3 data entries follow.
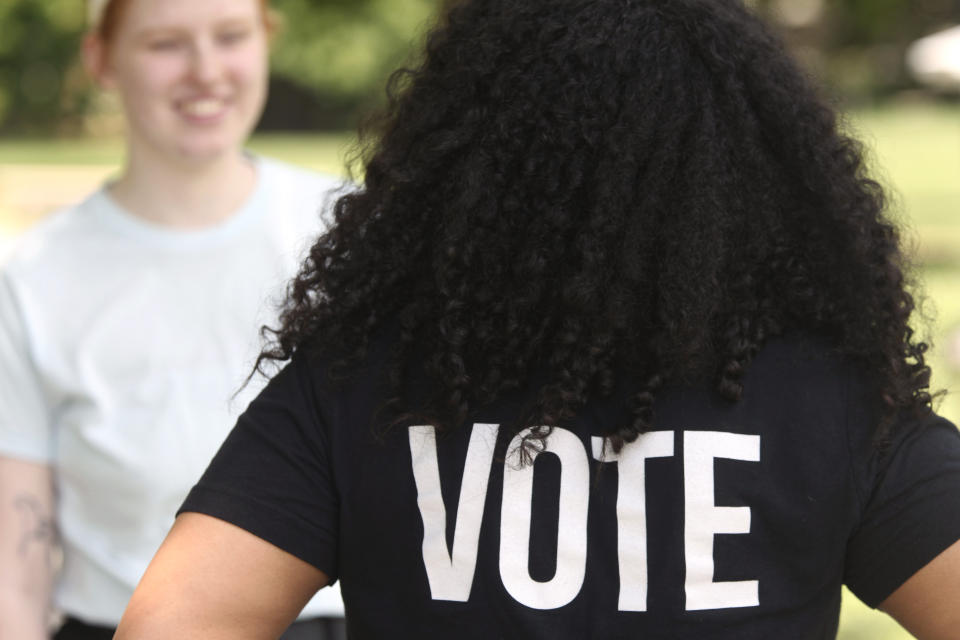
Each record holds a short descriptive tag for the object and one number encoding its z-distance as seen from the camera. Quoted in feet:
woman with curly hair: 7.93
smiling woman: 13.33
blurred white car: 70.03
